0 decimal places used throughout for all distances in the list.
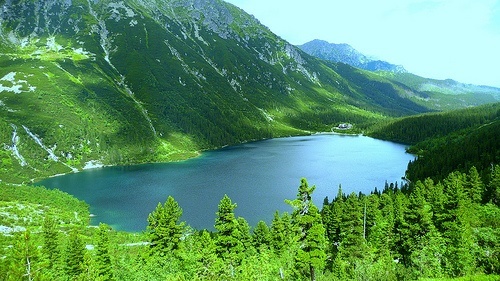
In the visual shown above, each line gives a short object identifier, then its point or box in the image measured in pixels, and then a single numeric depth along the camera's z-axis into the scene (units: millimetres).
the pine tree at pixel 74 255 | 44219
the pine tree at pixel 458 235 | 29688
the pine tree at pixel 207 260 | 26625
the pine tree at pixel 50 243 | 48531
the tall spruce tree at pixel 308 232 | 32906
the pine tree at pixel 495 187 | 73500
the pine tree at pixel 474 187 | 75300
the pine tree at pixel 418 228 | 44906
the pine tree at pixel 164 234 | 43812
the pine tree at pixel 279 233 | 64156
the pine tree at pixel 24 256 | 18955
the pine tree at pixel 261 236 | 65188
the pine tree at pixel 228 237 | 44500
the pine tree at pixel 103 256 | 41719
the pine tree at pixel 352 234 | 54094
